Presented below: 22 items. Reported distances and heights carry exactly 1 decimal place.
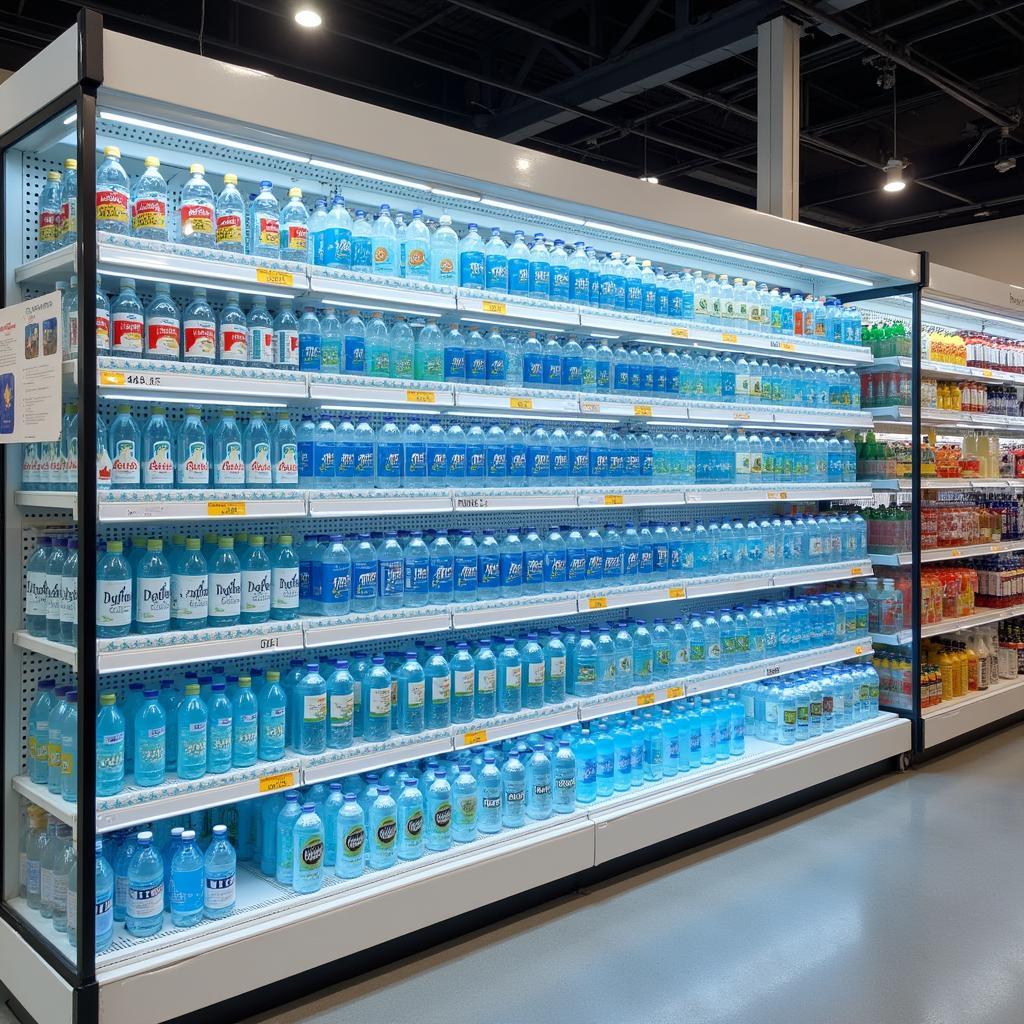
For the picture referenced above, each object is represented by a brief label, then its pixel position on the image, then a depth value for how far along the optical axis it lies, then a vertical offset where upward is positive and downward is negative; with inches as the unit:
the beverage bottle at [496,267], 138.4 +36.7
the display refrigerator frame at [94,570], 90.7 -7.1
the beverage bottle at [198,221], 107.8 +34.1
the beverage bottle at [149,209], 103.1 +33.9
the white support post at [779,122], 200.8 +86.4
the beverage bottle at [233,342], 109.1 +19.9
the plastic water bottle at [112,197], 99.5 +34.3
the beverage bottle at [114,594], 98.6 -9.7
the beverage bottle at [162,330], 103.6 +20.2
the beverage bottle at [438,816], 125.3 -43.0
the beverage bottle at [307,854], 111.3 -43.0
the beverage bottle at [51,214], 105.4 +34.4
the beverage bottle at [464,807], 127.4 -42.5
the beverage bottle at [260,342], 111.4 +20.4
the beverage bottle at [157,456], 103.8 +5.8
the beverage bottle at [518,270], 139.0 +36.4
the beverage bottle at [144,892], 100.4 -43.1
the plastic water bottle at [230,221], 109.5 +34.6
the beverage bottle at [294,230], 115.9 +35.4
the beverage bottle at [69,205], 101.0 +34.1
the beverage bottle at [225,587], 108.2 -9.7
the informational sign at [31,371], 96.3 +15.0
